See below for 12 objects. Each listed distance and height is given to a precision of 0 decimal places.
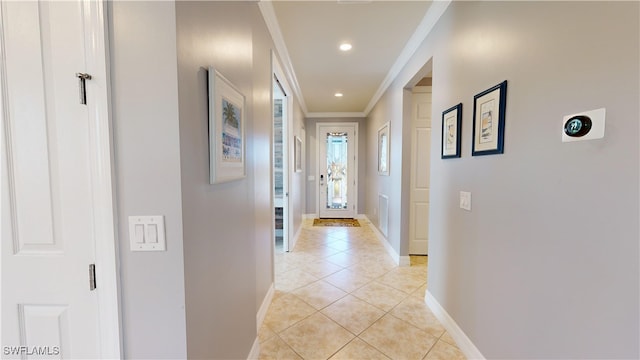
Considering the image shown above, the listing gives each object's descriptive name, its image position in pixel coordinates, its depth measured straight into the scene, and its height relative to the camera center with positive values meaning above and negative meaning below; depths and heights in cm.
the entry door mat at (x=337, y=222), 545 -124
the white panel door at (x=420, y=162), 341 +6
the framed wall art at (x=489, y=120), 135 +27
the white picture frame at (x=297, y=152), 429 +27
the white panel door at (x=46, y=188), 82 -7
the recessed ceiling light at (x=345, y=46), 264 +128
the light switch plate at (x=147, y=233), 84 -22
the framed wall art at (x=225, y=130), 104 +17
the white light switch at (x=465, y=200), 167 -23
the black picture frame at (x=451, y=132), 177 +25
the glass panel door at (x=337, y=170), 602 -8
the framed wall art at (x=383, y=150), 389 +28
